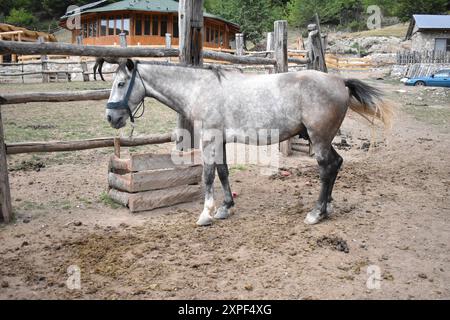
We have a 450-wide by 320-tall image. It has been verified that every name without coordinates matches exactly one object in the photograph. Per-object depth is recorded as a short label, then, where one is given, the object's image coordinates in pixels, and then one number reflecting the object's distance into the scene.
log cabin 29.91
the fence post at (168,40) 21.04
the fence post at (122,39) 19.06
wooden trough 4.79
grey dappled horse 4.39
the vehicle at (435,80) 20.64
